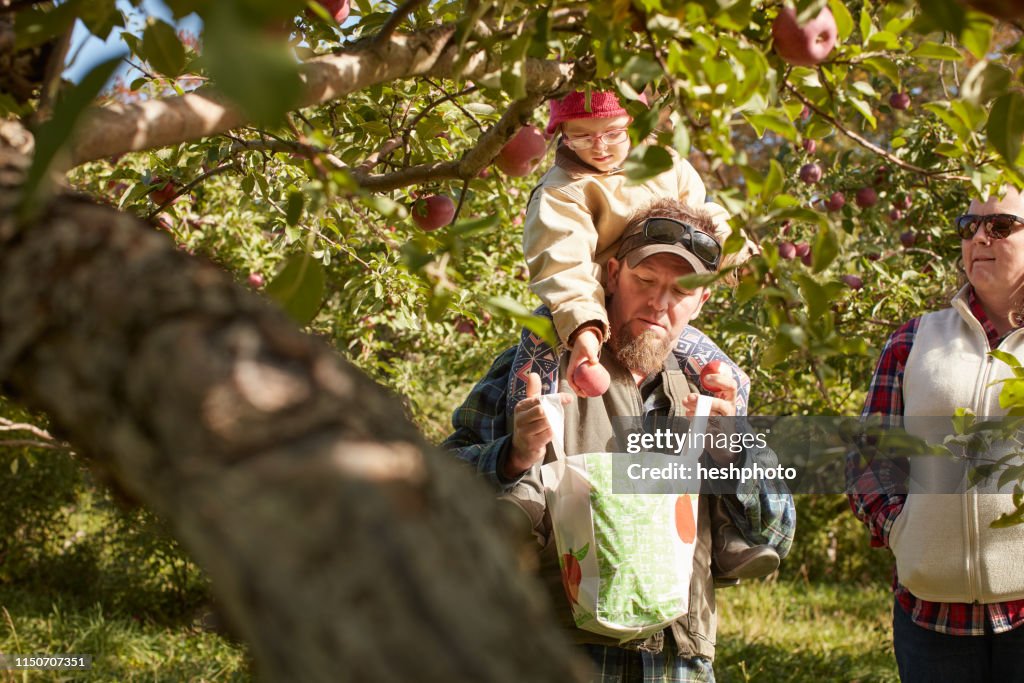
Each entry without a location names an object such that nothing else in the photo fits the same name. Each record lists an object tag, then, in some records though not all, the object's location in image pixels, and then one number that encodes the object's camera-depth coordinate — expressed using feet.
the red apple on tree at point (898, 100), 14.47
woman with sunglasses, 6.90
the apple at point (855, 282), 12.76
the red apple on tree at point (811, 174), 14.39
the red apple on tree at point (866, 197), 13.99
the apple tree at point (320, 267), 1.79
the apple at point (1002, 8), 2.34
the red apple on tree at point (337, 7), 5.45
